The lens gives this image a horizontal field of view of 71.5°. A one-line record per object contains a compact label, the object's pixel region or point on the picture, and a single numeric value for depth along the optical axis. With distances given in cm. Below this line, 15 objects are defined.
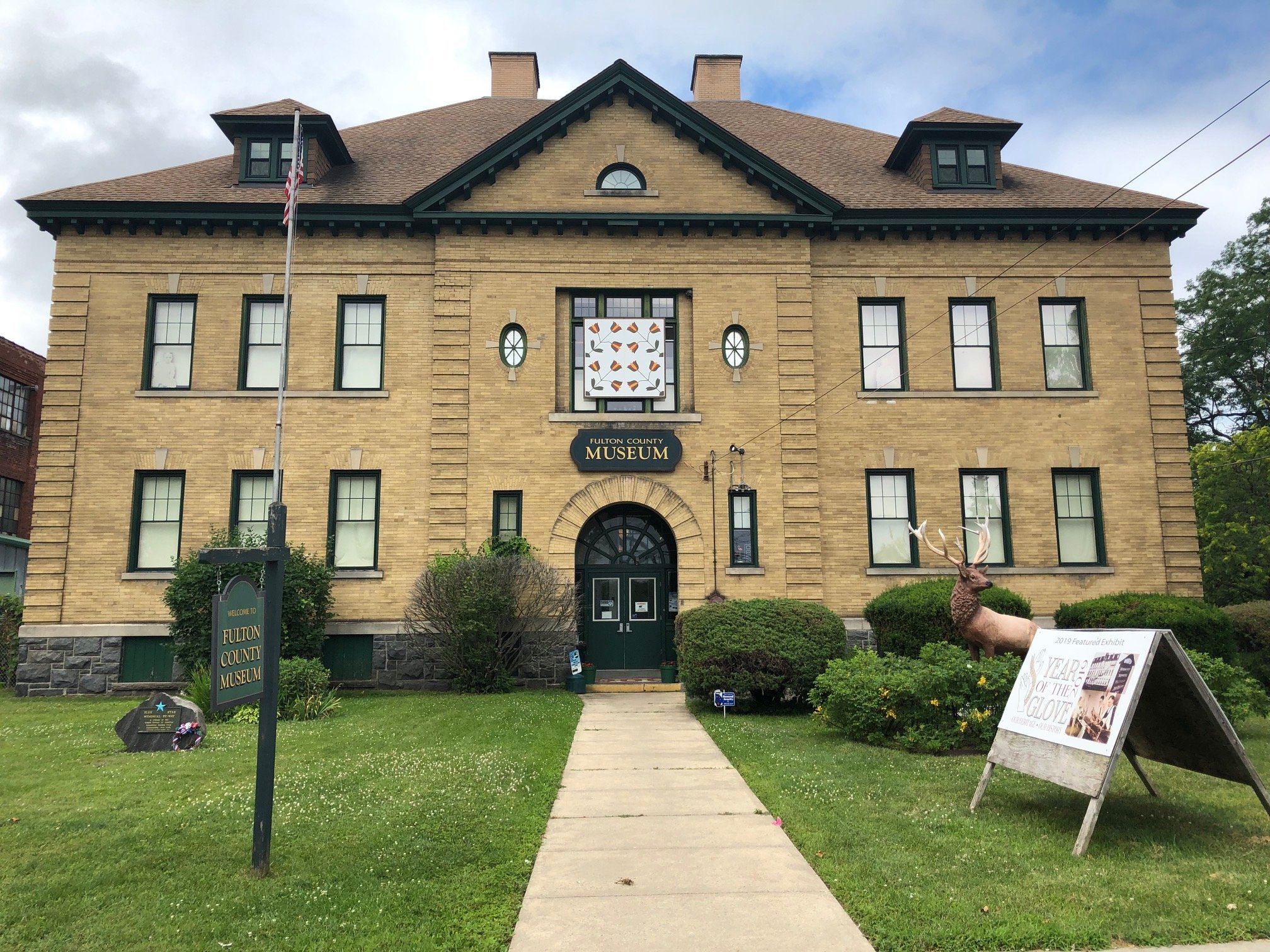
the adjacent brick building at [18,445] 3138
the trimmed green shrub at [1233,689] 1085
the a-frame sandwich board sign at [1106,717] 674
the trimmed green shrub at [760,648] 1422
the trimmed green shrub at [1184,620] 1484
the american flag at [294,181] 1391
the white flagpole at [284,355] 1188
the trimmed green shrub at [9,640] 1880
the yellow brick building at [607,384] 1853
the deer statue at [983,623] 1129
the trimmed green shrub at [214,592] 1661
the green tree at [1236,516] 2730
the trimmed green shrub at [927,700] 1066
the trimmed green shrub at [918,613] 1595
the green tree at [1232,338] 3497
